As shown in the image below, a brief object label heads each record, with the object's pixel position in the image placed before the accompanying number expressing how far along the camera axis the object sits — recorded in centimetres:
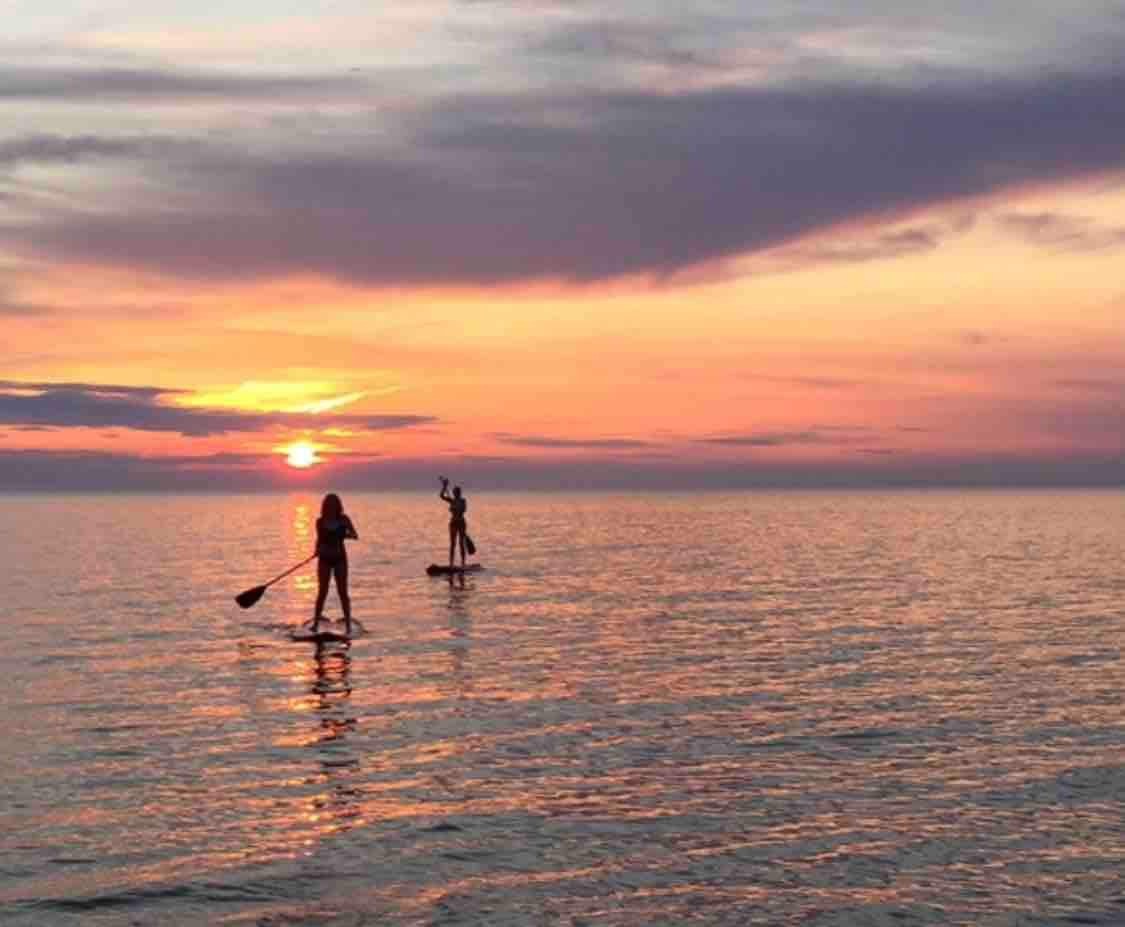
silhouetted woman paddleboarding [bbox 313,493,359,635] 3331
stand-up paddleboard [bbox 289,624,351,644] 3288
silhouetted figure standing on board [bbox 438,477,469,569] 5281
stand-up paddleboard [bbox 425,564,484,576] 5556
